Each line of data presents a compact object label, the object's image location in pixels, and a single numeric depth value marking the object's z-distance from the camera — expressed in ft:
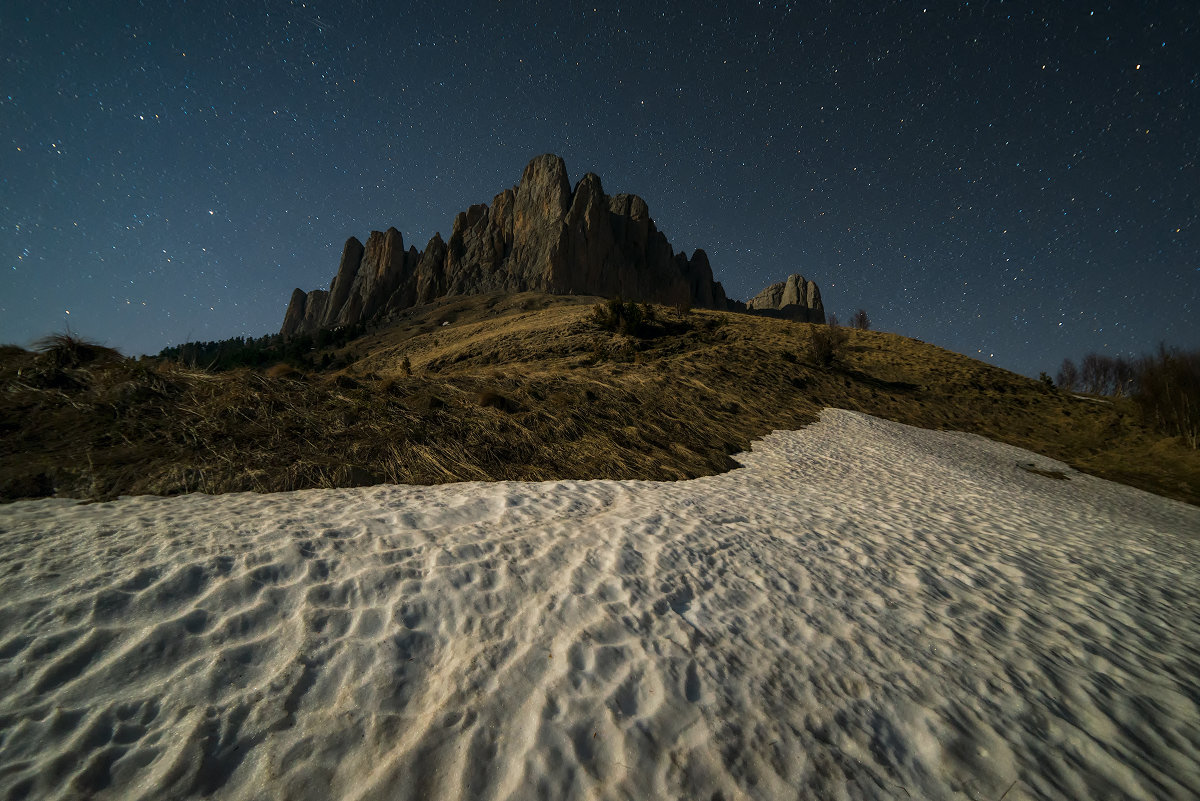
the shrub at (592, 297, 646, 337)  57.93
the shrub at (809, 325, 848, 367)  57.52
